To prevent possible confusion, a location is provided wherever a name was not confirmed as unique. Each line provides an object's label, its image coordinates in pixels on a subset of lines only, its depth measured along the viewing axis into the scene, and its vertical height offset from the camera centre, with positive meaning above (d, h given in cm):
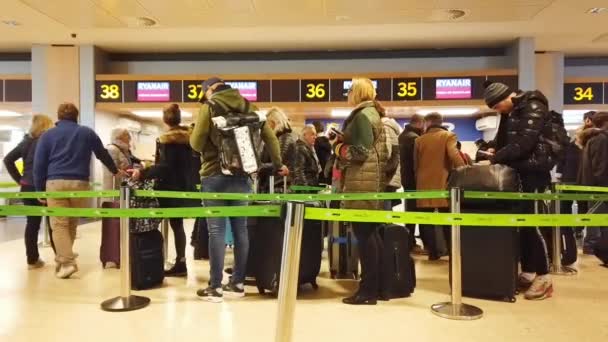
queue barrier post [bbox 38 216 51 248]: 584 -88
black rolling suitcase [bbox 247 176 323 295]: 346 -62
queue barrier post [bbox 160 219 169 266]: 466 -63
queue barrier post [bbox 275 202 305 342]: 195 -41
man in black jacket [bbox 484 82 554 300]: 346 +6
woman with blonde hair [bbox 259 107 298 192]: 471 +20
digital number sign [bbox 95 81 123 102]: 836 +120
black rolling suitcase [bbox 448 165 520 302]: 338 -56
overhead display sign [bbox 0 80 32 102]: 855 +126
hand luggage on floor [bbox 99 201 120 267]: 459 -75
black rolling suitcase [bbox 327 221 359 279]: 420 -78
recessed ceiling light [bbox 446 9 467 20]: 645 +196
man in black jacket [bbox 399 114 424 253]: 527 +10
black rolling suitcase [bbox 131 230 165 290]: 374 -73
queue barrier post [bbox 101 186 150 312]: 320 -71
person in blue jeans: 338 -13
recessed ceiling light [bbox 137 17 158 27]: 678 +196
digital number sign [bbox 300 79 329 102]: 810 +119
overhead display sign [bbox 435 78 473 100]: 786 +117
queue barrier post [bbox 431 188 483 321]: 305 -76
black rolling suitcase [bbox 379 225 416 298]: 347 -69
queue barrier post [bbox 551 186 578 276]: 443 -86
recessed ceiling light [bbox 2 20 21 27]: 704 +201
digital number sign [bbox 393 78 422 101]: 797 +118
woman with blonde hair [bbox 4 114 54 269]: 492 +10
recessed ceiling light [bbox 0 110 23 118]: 1008 +108
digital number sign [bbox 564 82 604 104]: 848 +119
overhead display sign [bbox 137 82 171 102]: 827 +119
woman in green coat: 329 -3
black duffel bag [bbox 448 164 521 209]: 341 -12
